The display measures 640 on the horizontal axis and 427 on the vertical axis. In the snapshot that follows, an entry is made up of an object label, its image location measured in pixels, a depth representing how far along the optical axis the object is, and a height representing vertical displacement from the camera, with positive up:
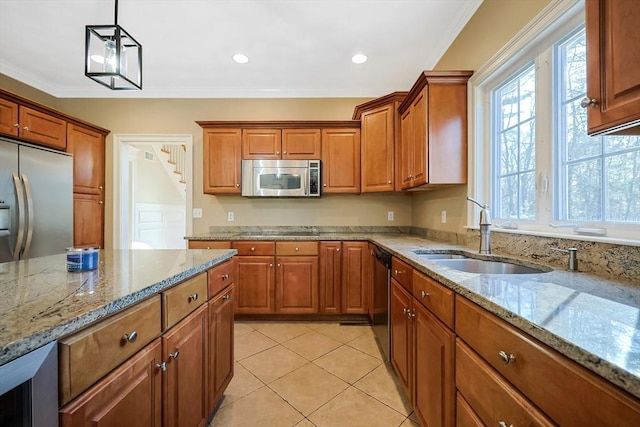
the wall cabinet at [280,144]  3.13 +0.83
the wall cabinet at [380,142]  2.82 +0.80
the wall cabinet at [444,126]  2.03 +0.69
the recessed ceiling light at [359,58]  2.68 +1.60
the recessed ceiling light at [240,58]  2.70 +1.61
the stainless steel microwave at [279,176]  3.09 +0.45
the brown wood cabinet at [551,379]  0.46 -0.35
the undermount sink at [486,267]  1.41 -0.30
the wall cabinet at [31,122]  2.37 +0.88
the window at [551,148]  1.11 +0.35
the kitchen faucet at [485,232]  1.66 -0.11
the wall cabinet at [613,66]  0.71 +0.42
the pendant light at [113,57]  1.46 +0.89
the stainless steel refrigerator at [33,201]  2.18 +0.12
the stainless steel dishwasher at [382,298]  1.98 -0.67
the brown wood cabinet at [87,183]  2.98 +0.37
